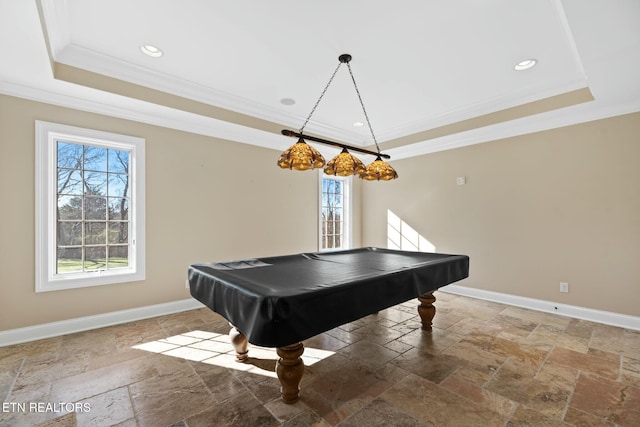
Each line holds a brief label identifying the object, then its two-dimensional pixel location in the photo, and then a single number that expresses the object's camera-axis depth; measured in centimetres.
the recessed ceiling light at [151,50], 268
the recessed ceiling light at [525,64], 291
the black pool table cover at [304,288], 148
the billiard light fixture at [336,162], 253
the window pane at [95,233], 329
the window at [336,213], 577
